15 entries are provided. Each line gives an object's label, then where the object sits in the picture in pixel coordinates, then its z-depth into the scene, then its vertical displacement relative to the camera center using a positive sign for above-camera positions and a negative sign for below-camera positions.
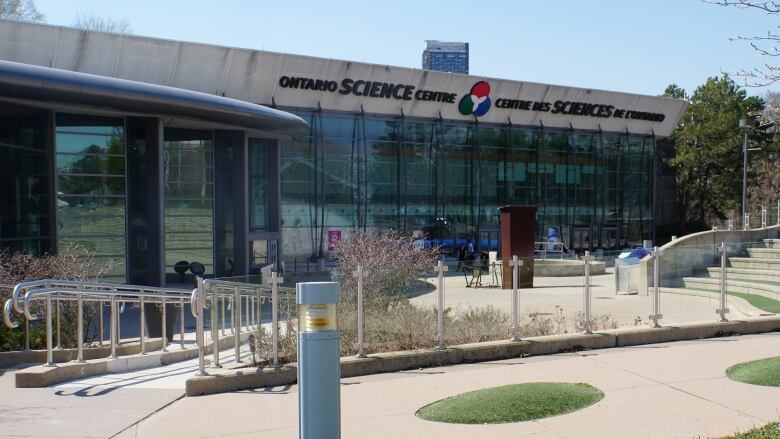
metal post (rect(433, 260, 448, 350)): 10.42 -1.23
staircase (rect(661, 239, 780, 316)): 15.99 -1.68
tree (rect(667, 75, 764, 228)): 56.28 +5.38
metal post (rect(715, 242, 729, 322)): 13.14 -1.31
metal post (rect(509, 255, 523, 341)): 11.18 -1.19
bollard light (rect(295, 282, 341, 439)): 4.81 -0.97
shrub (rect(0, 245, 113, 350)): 11.48 -1.03
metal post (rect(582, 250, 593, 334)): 11.59 -1.33
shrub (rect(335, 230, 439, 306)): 12.29 -1.04
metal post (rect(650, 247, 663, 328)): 12.27 -1.31
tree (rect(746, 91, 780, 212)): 55.86 +3.20
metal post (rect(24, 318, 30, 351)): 10.83 -1.72
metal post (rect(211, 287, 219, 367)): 9.44 -1.51
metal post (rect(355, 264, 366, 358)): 9.84 -1.27
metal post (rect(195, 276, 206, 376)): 8.81 -1.17
